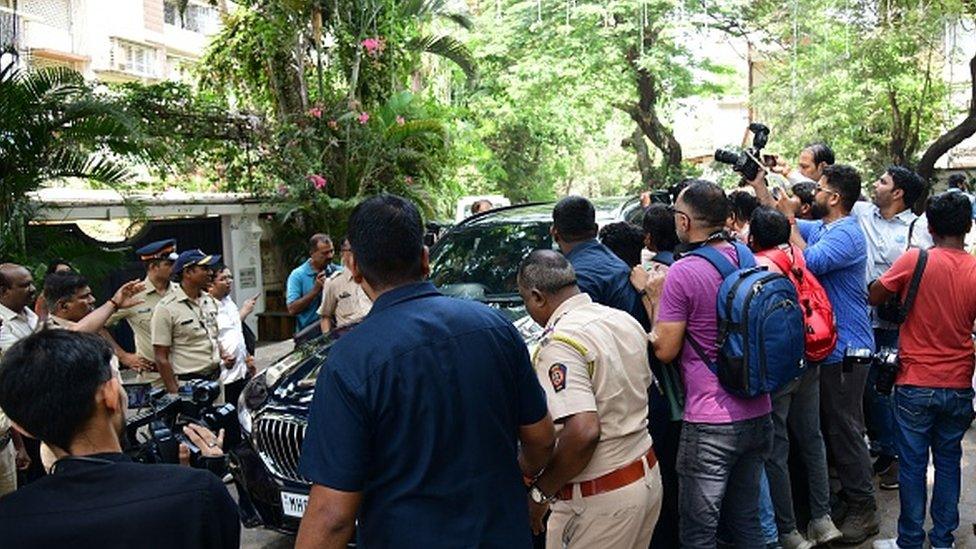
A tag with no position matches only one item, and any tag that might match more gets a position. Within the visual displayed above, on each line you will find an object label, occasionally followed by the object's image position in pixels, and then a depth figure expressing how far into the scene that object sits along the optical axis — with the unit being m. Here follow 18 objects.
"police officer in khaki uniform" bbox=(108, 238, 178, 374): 6.31
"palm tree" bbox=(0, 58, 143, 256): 7.28
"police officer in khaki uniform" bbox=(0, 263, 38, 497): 4.61
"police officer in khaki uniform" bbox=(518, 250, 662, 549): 3.07
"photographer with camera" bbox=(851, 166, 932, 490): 5.59
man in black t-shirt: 1.93
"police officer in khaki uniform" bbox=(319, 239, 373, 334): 6.95
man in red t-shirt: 4.38
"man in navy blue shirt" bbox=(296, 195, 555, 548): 2.24
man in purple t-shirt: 3.75
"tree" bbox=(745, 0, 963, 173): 16.62
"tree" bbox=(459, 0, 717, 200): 20.70
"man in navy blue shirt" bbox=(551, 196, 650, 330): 4.25
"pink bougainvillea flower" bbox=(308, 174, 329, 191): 13.71
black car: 4.68
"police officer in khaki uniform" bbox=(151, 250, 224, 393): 5.88
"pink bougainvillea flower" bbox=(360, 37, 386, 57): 14.80
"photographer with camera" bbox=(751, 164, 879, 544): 5.04
